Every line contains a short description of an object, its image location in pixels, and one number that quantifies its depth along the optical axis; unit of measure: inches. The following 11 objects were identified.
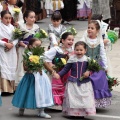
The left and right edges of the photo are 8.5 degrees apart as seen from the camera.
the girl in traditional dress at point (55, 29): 561.7
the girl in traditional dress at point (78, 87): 463.9
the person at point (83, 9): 1377.0
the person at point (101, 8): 814.4
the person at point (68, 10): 1255.2
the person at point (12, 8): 617.9
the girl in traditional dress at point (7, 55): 573.2
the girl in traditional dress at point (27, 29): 569.7
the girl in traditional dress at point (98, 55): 488.8
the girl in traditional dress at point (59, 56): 490.6
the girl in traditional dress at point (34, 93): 465.5
